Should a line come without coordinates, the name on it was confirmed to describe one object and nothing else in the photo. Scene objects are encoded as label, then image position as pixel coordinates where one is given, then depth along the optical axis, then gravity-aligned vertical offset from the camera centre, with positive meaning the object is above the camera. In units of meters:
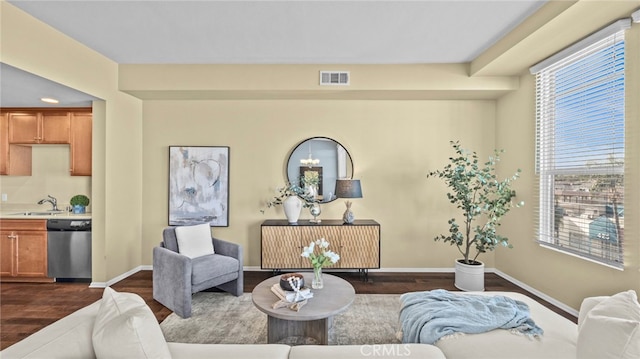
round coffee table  1.94 -0.91
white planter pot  3.34 -1.14
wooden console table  3.69 -0.83
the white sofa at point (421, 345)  1.09 -0.71
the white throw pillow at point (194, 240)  3.16 -0.69
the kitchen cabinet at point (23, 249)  3.50 -0.87
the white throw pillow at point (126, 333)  1.06 -0.60
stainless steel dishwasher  3.52 -0.84
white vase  3.77 -0.37
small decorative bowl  2.21 -0.81
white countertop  3.49 -0.46
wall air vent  3.62 +1.32
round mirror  4.06 +0.25
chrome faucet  4.11 -0.32
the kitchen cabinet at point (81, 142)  3.86 +0.51
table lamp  3.69 -0.10
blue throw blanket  1.70 -0.86
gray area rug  2.36 -1.31
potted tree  3.30 -0.37
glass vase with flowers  2.26 -0.64
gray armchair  2.68 -0.94
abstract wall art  4.05 -0.03
